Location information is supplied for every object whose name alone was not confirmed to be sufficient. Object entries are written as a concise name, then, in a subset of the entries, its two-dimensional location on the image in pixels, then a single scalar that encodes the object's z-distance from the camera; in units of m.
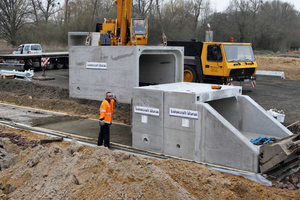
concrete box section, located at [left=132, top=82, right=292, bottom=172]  6.52
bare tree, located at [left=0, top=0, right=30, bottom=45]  43.44
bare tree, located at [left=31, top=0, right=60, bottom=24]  51.41
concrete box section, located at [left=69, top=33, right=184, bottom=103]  10.21
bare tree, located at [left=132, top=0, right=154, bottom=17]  38.67
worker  7.83
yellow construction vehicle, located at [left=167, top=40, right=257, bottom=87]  14.56
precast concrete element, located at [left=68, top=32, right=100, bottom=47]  14.86
